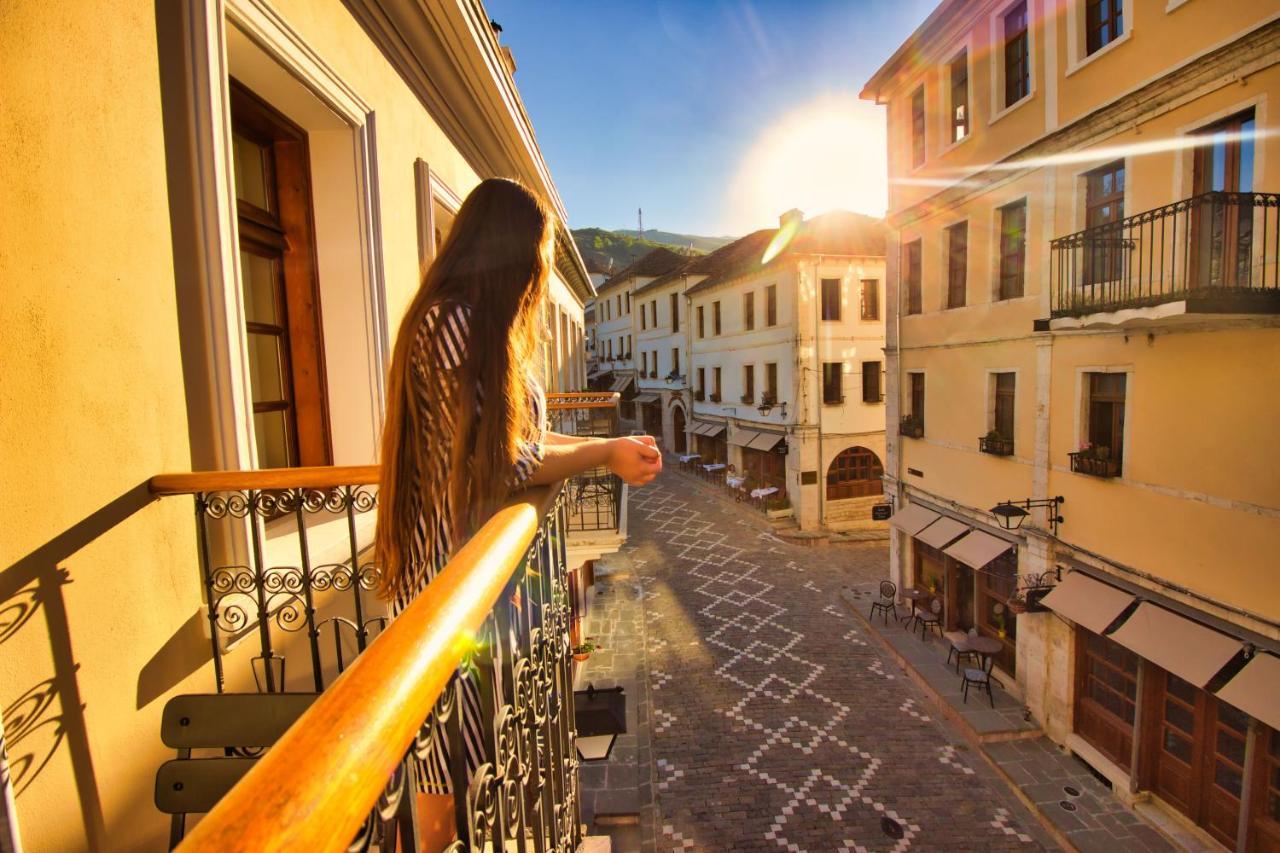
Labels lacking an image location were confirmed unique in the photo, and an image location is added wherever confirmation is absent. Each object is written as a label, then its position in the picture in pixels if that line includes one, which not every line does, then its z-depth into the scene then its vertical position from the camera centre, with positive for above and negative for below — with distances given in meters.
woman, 1.68 -0.03
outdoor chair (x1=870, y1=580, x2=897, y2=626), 15.01 -5.76
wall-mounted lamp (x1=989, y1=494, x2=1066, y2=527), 10.27 -2.46
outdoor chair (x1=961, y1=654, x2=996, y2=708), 11.25 -5.90
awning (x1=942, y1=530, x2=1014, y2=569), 11.55 -3.52
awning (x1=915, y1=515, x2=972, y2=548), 12.96 -3.50
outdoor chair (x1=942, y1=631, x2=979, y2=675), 12.13 -5.81
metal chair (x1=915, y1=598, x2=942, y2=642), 13.70 -5.62
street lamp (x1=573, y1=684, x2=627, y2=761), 8.27 -4.93
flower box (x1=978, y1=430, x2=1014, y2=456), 11.38 -1.35
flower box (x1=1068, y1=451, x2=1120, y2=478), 9.02 -1.45
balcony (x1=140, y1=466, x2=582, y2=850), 0.65 -0.68
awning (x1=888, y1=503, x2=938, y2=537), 14.12 -3.48
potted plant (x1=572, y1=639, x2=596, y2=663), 12.48 -5.63
